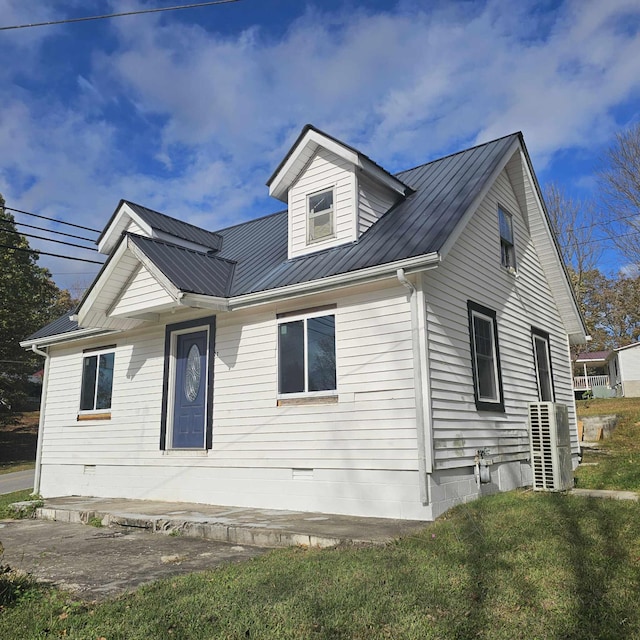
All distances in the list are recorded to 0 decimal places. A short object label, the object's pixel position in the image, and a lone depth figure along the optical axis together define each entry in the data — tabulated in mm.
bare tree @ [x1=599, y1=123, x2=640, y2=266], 24812
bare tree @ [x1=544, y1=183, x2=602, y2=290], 29547
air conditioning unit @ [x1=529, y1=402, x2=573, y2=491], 8531
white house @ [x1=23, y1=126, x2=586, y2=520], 7906
